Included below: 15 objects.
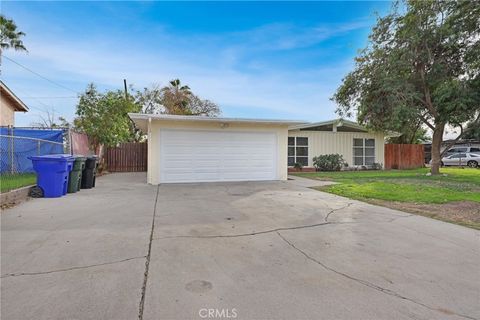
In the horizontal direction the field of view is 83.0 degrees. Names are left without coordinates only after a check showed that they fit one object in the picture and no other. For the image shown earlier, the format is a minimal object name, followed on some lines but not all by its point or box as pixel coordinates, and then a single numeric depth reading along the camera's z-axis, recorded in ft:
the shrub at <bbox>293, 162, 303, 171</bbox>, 55.21
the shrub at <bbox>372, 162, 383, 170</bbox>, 61.26
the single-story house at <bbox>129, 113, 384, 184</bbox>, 34.65
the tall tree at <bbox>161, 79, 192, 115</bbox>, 81.15
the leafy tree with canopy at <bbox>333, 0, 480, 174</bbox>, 40.75
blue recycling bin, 23.59
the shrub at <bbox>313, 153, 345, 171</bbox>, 55.98
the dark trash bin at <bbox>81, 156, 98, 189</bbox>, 30.14
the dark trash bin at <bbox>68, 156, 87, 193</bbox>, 26.78
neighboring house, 47.29
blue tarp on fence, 33.45
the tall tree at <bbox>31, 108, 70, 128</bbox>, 69.77
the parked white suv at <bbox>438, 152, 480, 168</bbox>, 72.08
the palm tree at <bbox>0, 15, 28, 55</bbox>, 52.29
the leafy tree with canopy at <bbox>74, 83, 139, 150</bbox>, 45.88
